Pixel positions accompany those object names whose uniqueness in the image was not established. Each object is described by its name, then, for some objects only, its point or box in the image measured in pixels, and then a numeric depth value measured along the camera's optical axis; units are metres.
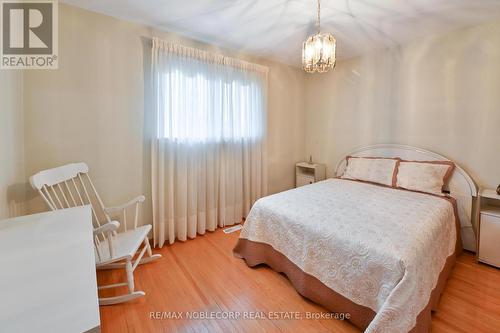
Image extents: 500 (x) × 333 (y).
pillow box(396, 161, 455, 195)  2.38
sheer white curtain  2.43
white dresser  0.49
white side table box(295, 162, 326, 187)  3.62
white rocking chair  1.56
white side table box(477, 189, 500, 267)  2.04
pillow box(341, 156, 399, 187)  2.71
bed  1.25
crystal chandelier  1.72
